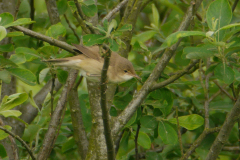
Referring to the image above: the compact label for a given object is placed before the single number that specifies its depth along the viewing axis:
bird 5.54
